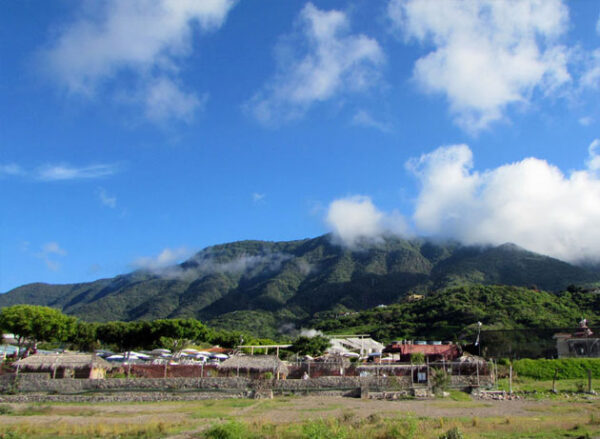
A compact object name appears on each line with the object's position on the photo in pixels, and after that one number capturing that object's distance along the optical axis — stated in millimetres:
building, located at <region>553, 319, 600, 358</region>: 41875
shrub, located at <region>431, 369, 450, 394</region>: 32375
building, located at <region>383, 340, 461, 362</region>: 46469
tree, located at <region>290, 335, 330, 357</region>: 53156
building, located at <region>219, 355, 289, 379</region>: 38062
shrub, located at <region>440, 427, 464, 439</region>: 16938
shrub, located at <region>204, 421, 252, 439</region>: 19203
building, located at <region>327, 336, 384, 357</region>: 56838
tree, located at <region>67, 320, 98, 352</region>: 61712
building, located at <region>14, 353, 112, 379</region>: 40812
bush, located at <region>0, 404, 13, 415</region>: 31734
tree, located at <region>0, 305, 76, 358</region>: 49500
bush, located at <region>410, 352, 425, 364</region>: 41550
